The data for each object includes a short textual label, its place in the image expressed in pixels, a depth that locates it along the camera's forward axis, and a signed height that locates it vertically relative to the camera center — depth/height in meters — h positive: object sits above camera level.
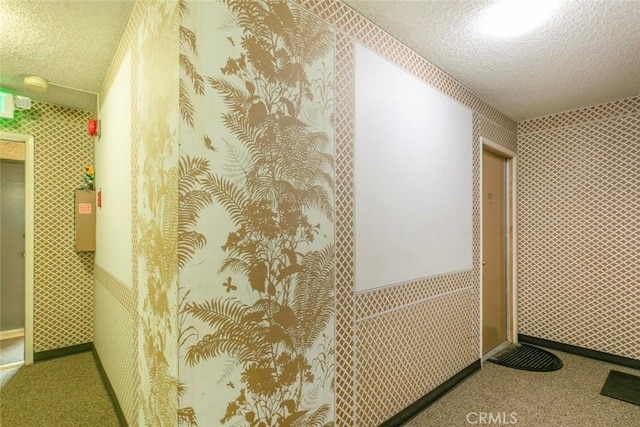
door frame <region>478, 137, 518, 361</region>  3.64 -0.43
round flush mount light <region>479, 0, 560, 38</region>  1.72 +1.20
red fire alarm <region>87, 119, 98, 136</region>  2.93 +0.87
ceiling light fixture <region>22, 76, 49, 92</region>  2.50 +1.12
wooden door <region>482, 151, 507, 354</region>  3.22 -0.44
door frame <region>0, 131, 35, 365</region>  2.98 -0.22
